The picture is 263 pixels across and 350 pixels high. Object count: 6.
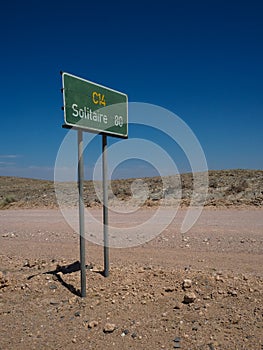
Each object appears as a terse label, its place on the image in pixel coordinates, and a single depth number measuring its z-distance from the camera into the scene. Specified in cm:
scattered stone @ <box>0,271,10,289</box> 459
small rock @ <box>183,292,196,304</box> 371
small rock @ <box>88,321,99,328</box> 333
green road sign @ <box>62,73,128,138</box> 368
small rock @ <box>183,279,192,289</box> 410
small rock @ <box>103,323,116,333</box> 321
